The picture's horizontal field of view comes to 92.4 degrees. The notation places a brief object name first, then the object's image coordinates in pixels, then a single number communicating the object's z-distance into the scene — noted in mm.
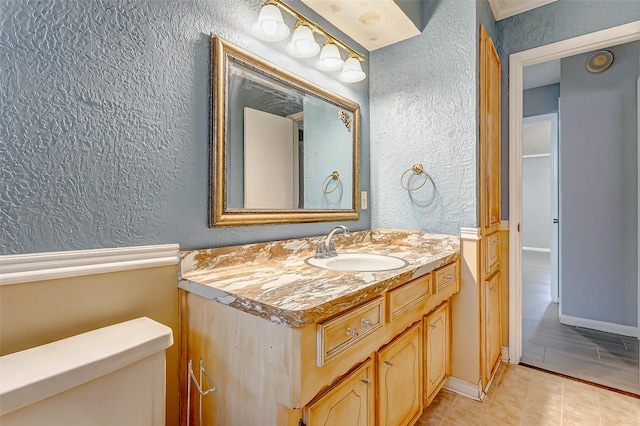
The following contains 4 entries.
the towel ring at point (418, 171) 1832
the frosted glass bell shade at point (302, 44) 1392
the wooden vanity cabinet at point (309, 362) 764
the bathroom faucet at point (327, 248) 1436
